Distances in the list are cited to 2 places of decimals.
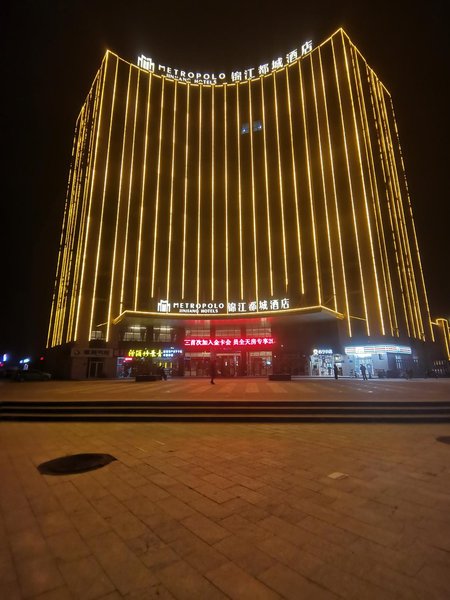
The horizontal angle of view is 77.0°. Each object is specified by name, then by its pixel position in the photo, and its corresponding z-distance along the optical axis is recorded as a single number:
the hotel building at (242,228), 36.72
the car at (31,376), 34.44
